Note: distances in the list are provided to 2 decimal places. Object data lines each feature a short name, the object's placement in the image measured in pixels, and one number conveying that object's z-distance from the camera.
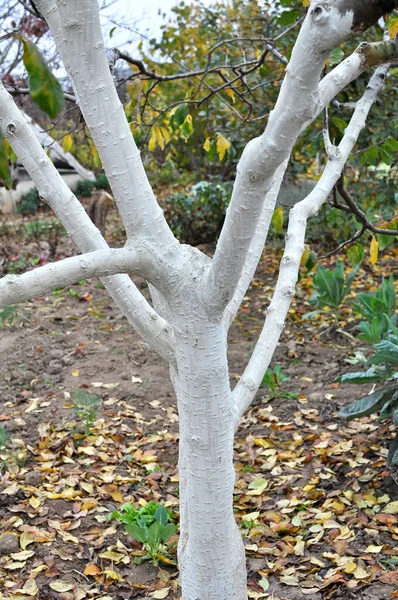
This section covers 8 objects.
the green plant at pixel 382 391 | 2.88
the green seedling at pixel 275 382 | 3.92
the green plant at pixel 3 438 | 3.33
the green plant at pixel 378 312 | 3.53
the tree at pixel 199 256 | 1.22
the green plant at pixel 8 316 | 4.86
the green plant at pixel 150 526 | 2.58
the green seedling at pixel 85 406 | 3.64
